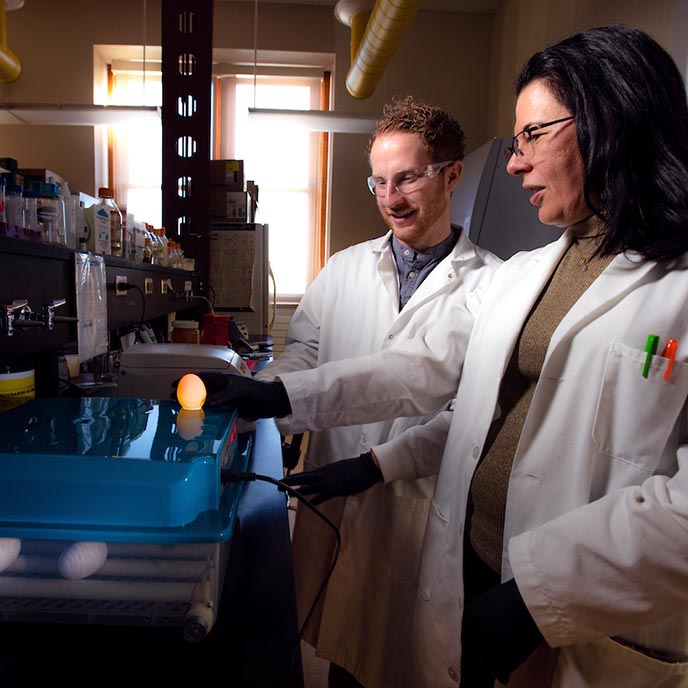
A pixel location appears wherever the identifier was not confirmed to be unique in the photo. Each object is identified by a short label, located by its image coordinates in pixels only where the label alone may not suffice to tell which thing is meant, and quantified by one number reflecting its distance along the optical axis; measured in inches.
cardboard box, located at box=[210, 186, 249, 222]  145.6
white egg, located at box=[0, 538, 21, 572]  22.5
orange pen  27.8
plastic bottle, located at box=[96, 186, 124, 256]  60.7
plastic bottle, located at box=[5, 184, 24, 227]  39.4
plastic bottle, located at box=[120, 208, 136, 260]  68.1
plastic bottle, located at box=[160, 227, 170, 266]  90.9
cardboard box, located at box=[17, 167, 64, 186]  49.7
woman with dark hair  27.4
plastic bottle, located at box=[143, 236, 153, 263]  79.3
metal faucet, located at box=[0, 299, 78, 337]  33.6
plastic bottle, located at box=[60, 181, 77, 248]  50.8
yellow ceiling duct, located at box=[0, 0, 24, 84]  162.9
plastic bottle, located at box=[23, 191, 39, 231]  41.7
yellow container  34.0
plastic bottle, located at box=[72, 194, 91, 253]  53.3
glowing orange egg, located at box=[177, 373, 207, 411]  33.4
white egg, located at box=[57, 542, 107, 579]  22.8
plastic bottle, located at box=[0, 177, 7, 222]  37.4
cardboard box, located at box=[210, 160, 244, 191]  148.6
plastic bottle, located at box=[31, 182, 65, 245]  44.9
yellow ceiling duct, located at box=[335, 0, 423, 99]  121.6
